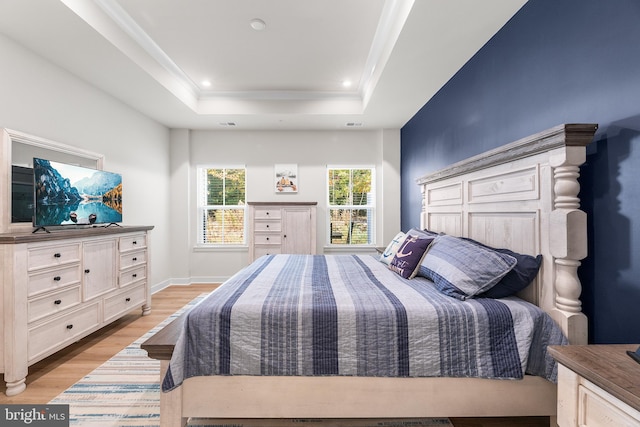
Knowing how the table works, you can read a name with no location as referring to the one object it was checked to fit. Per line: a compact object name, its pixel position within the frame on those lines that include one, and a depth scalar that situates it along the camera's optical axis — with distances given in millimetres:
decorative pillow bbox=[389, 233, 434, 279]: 2064
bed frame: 1349
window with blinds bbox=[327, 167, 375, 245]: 4859
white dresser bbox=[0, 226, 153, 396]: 1821
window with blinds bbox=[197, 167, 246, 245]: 4844
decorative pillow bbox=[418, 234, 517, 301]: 1547
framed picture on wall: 4734
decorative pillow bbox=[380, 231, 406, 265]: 2554
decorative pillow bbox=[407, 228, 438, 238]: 2578
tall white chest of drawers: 4277
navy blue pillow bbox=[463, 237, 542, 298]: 1535
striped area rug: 1584
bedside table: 794
